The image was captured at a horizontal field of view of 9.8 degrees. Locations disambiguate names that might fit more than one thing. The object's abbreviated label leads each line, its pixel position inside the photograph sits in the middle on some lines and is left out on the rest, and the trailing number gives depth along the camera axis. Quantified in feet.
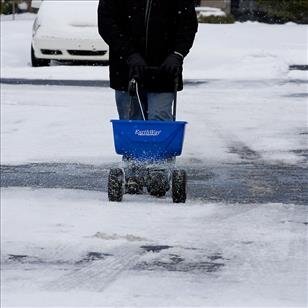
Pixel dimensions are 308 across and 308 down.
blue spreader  38.96
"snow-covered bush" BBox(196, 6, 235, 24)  167.31
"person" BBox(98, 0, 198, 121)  39.63
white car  95.10
